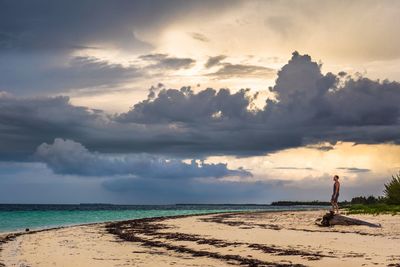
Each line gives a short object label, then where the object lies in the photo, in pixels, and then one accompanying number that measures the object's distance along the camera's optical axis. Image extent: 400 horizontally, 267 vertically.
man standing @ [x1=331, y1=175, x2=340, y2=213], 37.81
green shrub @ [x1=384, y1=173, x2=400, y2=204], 54.67
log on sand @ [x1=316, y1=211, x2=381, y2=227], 29.50
